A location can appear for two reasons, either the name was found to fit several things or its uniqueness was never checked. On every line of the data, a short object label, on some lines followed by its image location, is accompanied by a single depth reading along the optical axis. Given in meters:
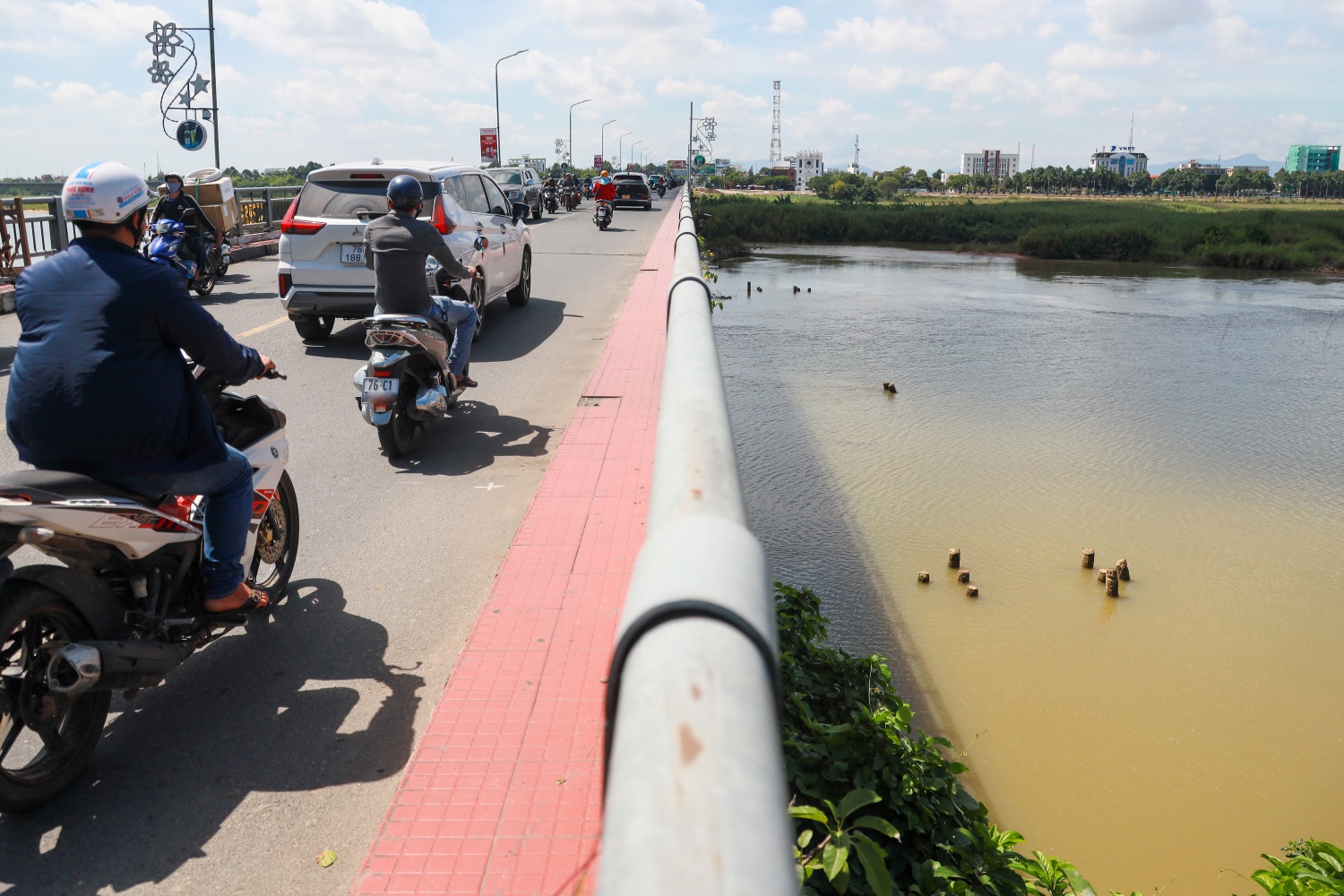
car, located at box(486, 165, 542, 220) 36.22
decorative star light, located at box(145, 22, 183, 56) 25.86
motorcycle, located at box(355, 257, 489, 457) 6.95
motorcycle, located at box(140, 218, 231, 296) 13.22
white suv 10.63
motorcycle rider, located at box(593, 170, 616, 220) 33.44
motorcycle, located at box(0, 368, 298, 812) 3.14
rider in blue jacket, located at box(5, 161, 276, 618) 3.43
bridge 1.08
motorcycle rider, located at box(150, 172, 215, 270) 14.13
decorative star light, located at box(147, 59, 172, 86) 26.06
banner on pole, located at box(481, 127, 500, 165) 53.69
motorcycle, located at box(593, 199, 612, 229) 33.34
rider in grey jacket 7.31
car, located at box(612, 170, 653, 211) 48.41
